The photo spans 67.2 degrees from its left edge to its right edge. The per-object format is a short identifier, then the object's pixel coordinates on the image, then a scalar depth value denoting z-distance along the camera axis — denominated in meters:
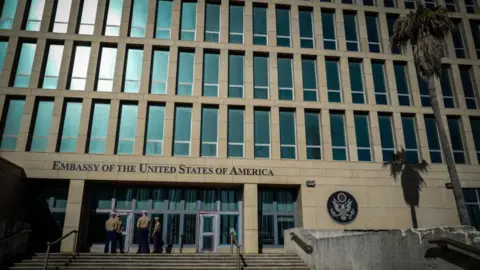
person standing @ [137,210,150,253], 15.86
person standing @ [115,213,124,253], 15.76
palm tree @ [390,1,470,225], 16.94
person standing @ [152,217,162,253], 16.83
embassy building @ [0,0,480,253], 18.19
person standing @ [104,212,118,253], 15.45
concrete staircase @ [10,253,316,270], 13.09
